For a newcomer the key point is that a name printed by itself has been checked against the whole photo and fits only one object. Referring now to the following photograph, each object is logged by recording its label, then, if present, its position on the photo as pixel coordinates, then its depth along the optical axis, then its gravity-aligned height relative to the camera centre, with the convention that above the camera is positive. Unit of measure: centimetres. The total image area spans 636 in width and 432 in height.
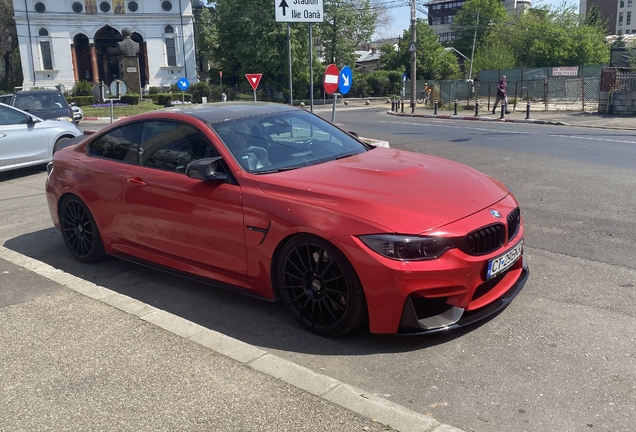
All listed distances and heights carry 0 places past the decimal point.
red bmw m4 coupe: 375 -94
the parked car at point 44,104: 1798 -38
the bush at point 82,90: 4575 +1
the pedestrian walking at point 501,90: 2755 -53
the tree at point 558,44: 6425 +367
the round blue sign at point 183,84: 3085 +16
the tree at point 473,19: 9156 +931
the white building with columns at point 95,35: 5603 +530
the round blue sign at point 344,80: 1444 +7
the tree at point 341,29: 5991 +549
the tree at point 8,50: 6308 +474
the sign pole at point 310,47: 1214 +75
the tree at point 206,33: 6688 +620
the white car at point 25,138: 1137 -92
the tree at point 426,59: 7025 +253
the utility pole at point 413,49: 3585 +190
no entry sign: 1390 +10
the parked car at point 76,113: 2072 -83
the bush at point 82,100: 4138 -69
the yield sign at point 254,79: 2011 +21
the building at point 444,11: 12450 +1456
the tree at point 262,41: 5524 +415
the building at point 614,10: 11948 +1314
